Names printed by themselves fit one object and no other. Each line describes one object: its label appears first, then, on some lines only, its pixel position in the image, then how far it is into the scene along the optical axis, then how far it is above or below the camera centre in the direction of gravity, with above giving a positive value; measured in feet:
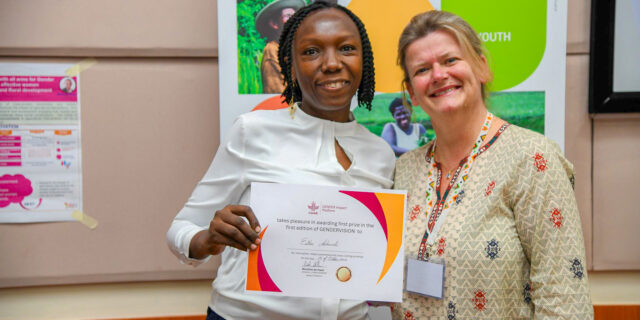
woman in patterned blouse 3.82 -0.57
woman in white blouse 4.18 -0.05
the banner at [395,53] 6.22 +1.45
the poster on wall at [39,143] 6.46 +0.14
